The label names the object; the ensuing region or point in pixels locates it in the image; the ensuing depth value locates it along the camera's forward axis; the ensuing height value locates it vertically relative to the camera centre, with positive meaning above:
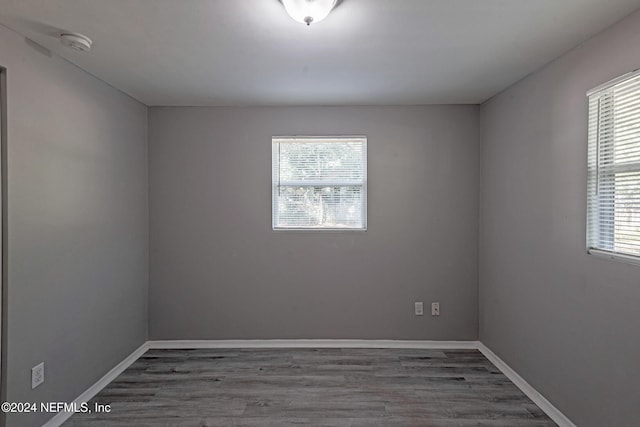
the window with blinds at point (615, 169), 1.91 +0.22
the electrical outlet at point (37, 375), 2.19 -1.04
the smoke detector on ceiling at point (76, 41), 2.08 +0.97
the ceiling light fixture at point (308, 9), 1.69 +0.95
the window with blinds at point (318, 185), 3.69 +0.23
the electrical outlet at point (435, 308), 3.63 -1.00
